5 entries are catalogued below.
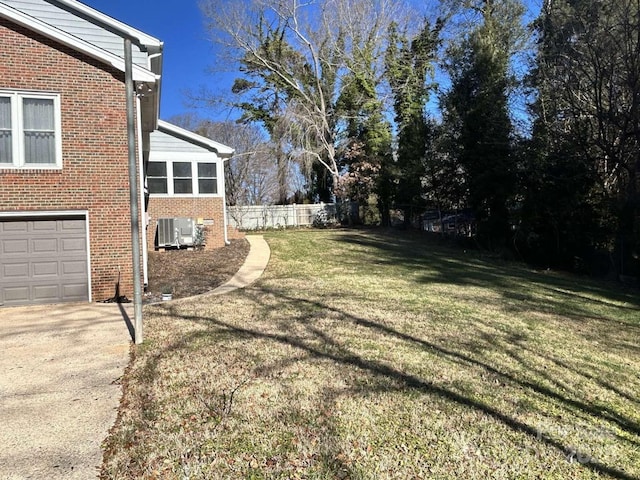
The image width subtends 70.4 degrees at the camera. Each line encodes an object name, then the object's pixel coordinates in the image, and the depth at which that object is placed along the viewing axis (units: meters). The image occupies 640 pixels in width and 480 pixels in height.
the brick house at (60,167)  8.66
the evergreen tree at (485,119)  19.36
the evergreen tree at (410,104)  25.39
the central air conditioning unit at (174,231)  15.02
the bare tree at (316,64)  29.47
